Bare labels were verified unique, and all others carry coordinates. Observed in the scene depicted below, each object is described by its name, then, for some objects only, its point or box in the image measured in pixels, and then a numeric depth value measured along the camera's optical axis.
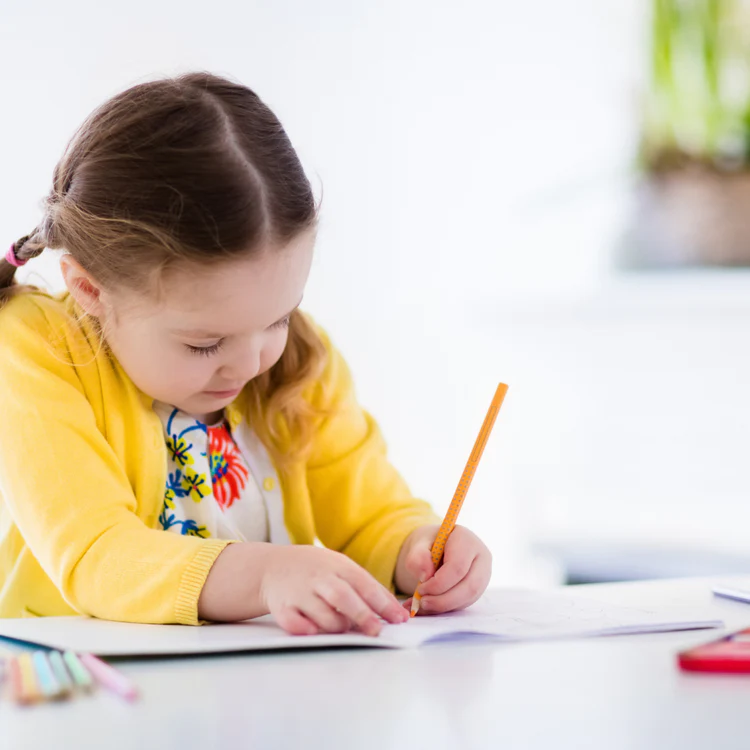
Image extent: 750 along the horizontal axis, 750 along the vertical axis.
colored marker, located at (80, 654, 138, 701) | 0.97
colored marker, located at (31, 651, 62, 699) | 0.96
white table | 0.92
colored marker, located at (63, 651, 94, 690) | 0.97
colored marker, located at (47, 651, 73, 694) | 0.97
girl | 1.17
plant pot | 2.42
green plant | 2.45
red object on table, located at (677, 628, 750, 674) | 1.02
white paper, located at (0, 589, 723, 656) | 1.07
